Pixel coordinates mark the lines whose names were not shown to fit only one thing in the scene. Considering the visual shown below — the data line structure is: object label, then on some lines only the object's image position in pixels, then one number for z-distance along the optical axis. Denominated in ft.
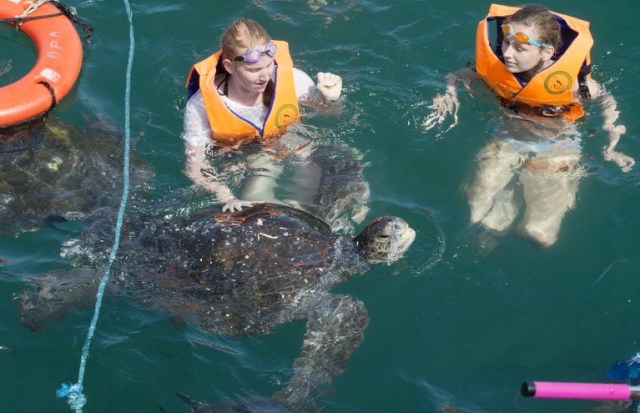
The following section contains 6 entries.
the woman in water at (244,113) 20.35
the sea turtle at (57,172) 20.71
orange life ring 22.99
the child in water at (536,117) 20.44
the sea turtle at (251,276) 17.19
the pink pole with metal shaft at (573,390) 12.24
